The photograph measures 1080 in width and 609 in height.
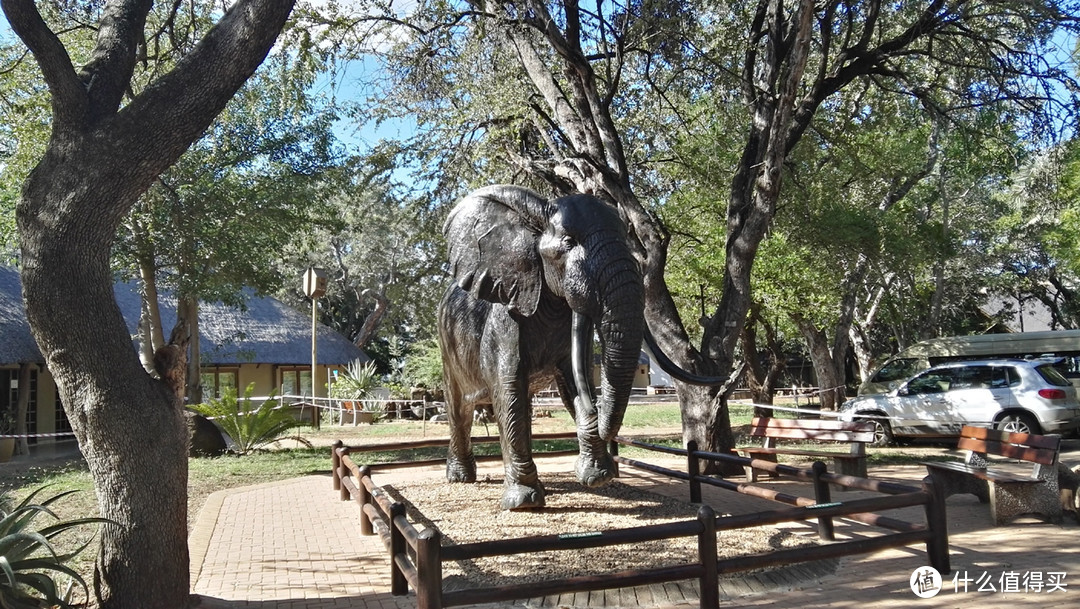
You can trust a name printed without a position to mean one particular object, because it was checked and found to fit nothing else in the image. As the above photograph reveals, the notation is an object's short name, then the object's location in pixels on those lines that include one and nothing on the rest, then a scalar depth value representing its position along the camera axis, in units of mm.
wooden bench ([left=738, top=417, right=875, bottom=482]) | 9594
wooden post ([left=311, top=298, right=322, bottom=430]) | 21423
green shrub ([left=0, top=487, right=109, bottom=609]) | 4426
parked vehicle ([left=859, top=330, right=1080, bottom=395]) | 16812
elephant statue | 6180
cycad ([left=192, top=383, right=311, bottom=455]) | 15047
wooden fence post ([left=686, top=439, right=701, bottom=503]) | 8148
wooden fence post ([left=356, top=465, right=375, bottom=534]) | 7238
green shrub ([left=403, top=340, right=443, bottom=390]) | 25328
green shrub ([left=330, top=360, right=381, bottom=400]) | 25766
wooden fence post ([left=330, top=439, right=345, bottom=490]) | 9698
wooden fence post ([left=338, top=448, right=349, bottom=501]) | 9234
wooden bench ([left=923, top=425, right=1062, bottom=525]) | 6977
